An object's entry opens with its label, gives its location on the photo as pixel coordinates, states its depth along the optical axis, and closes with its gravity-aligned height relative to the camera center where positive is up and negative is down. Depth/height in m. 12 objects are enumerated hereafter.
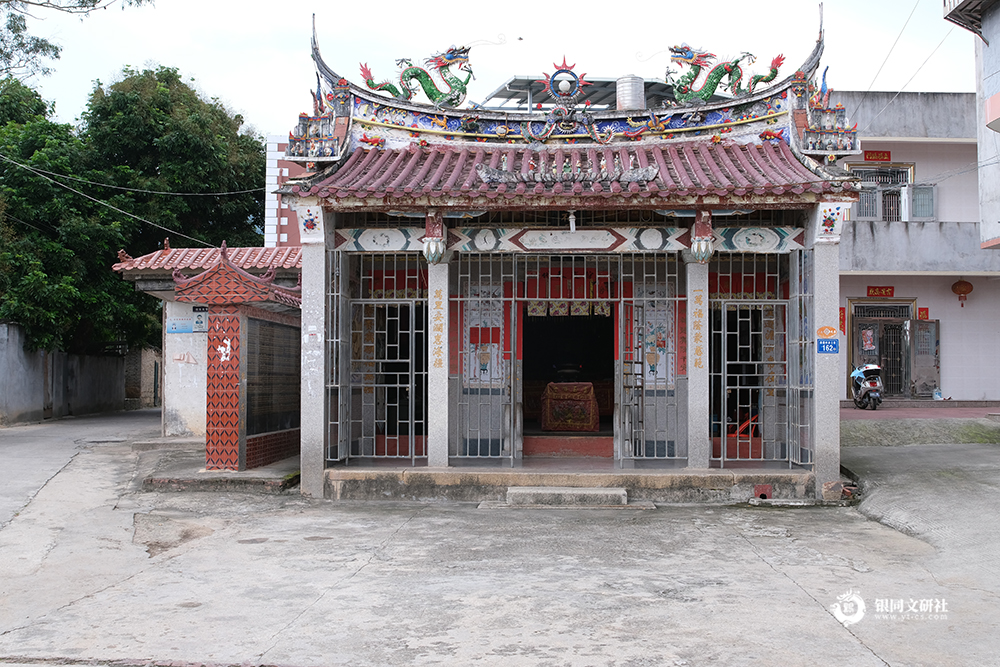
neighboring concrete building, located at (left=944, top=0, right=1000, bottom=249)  12.88 +4.12
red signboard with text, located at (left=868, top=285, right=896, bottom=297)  17.38 +1.34
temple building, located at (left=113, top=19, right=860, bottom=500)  9.59 +1.06
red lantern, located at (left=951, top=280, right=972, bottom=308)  17.16 +1.36
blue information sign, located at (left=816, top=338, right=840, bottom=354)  9.55 +0.12
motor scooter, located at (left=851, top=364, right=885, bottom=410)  16.19 -0.58
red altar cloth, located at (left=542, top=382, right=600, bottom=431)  12.09 -0.74
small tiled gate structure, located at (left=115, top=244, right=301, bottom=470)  10.31 -0.04
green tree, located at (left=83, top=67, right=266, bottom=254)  21.92 +5.39
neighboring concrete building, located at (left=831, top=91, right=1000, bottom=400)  17.27 +1.50
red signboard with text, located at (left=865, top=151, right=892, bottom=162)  17.44 +4.07
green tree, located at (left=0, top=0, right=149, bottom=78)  13.81 +5.24
